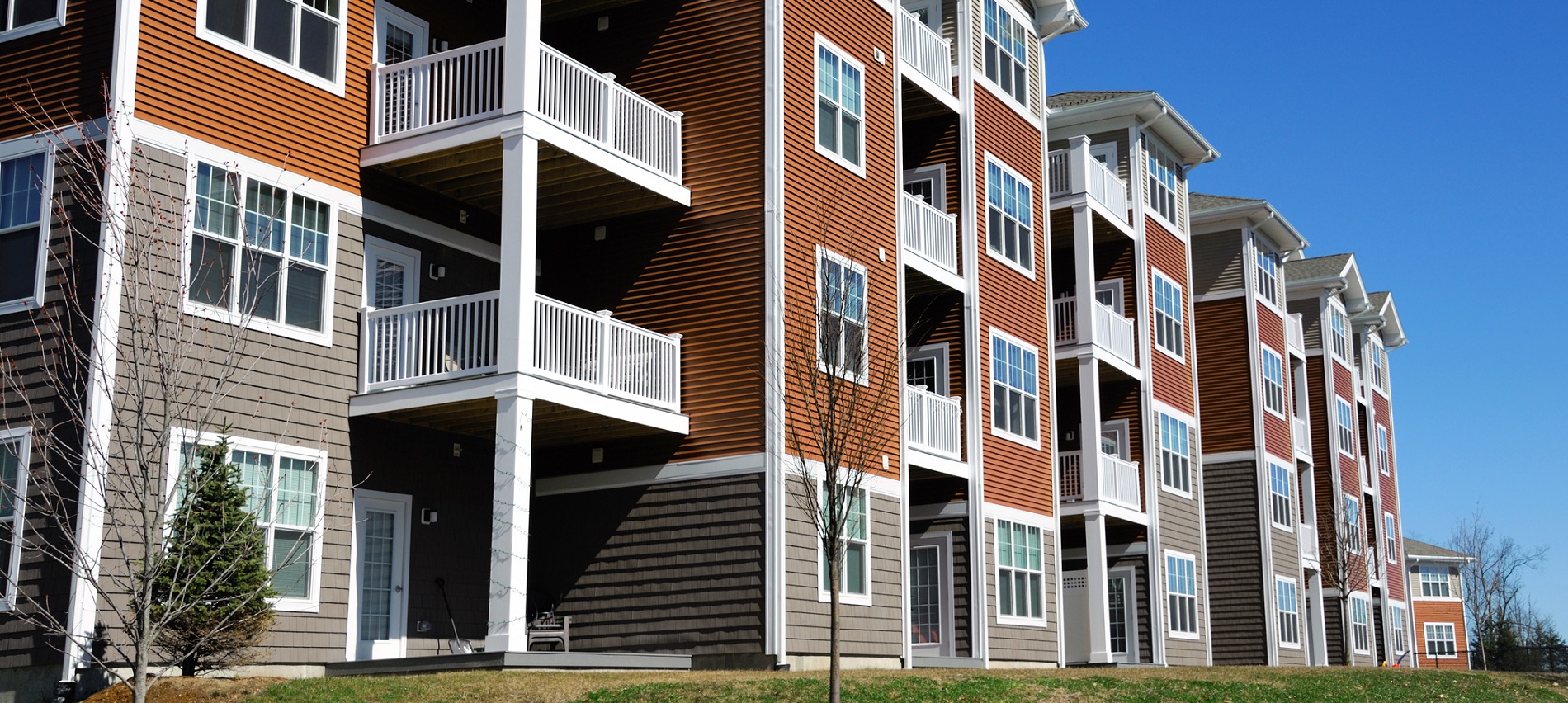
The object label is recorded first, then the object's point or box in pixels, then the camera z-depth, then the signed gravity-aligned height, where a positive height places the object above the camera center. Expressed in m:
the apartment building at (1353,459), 48.78 +6.11
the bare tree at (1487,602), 76.09 +1.67
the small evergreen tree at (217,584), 16.14 +0.61
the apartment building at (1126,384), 33.34 +5.80
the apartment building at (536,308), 18.31 +4.38
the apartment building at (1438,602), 73.88 +1.75
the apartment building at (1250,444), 41.50 +5.29
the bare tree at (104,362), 16.59 +3.09
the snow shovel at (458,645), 21.42 -0.07
